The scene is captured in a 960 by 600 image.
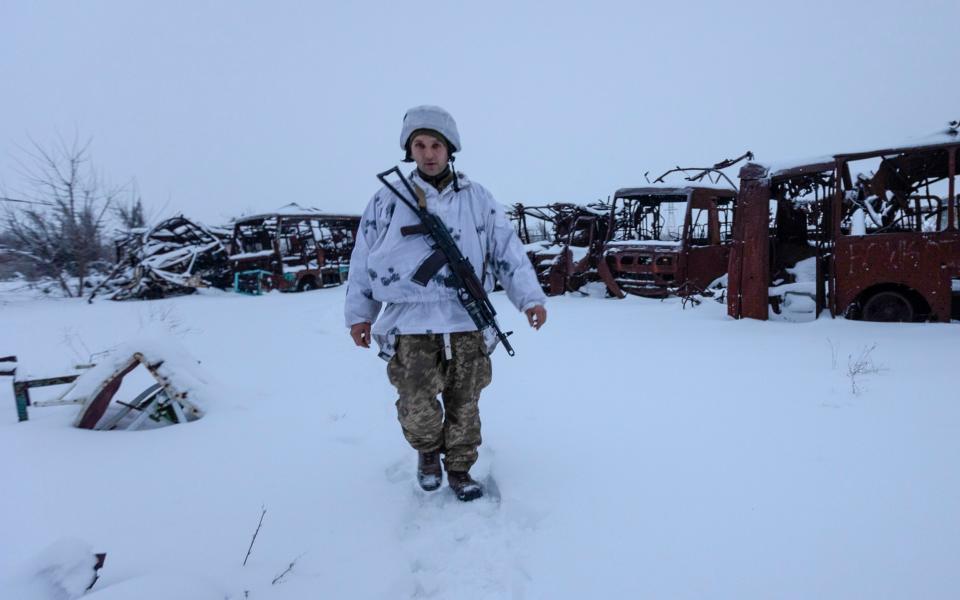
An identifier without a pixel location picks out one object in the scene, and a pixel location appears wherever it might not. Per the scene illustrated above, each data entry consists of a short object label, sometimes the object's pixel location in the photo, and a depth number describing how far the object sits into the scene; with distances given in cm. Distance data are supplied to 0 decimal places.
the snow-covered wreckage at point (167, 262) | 1149
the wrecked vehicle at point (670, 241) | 809
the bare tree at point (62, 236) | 1084
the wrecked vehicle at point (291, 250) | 1252
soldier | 188
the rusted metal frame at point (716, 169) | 666
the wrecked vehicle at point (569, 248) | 963
